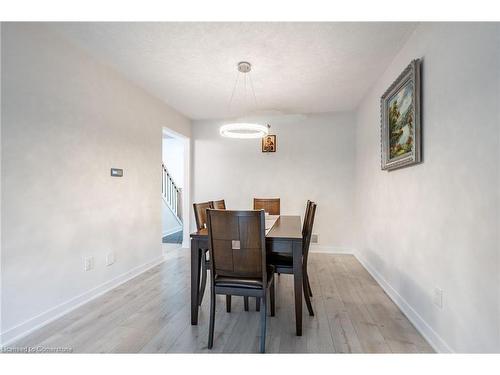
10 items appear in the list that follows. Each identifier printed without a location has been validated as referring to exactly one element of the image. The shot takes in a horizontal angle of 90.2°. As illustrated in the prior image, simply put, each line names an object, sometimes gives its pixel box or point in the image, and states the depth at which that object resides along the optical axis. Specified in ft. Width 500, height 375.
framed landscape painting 6.40
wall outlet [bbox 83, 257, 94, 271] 7.90
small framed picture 14.69
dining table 5.97
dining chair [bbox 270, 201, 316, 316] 6.54
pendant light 8.50
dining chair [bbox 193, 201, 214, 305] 7.02
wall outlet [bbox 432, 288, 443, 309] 5.47
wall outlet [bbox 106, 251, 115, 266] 8.89
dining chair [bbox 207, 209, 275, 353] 5.31
